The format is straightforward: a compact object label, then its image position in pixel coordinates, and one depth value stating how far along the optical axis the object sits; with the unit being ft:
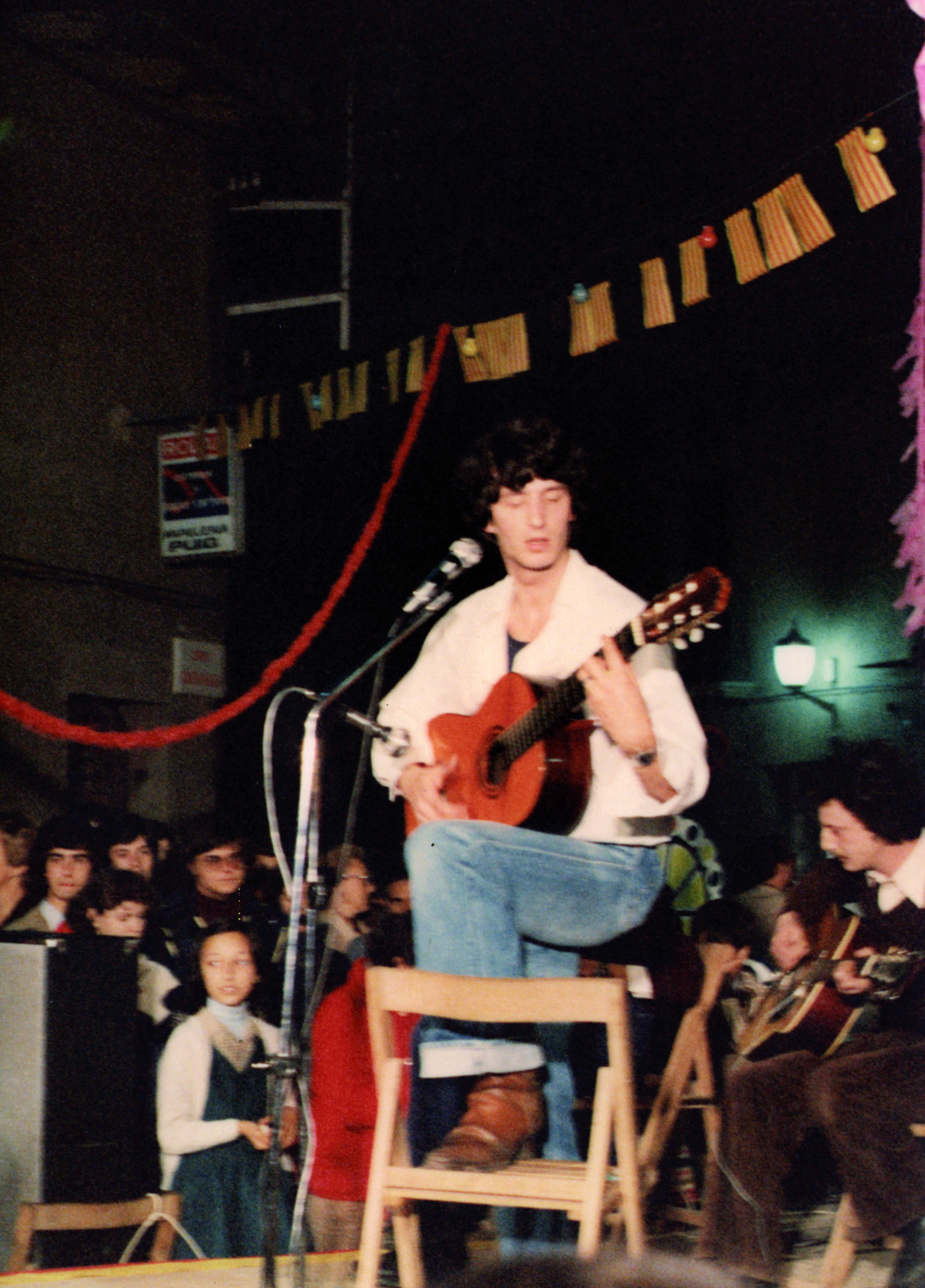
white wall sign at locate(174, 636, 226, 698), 13.42
